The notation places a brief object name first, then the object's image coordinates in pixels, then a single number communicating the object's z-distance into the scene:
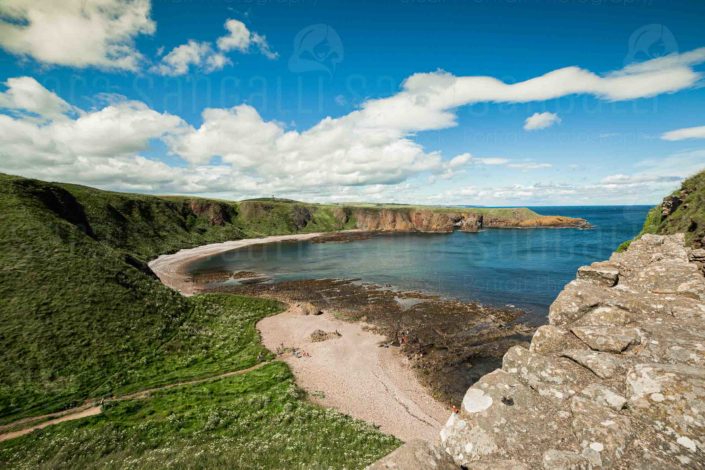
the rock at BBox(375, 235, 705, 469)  3.98
